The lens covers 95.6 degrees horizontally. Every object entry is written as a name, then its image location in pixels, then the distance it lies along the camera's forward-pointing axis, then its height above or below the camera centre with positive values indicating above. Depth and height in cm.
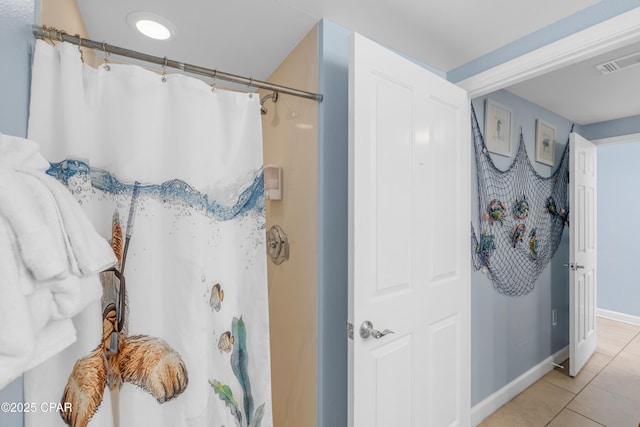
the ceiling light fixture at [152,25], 133 +90
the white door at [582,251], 255 -34
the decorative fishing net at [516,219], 204 -4
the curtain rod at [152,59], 83 +52
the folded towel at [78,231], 56 -4
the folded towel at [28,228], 43 -3
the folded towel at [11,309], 38 -13
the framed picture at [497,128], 208 +64
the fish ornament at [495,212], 208 +1
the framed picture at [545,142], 256 +65
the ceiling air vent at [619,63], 176 +96
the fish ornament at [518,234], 231 -16
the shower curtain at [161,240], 86 -10
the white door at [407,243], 114 -14
